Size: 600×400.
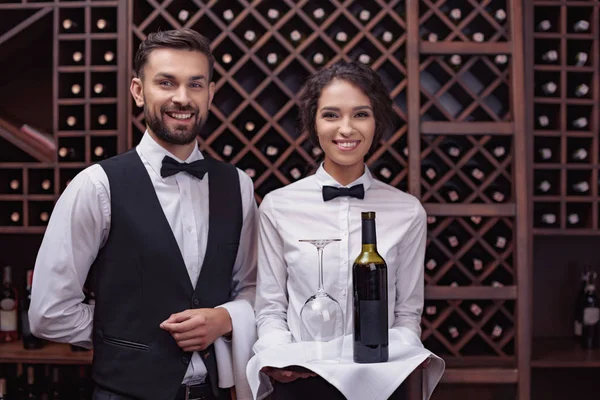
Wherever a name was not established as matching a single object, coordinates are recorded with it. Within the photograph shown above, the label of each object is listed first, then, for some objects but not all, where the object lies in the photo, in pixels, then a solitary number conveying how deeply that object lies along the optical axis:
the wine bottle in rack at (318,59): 2.39
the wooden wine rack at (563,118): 2.47
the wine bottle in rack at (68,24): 2.44
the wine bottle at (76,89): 2.45
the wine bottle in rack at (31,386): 2.57
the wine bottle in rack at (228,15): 2.37
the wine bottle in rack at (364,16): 2.40
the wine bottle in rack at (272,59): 2.39
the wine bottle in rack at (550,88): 2.49
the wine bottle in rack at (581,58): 2.52
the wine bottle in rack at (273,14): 2.38
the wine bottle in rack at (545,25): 2.52
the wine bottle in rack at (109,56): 2.43
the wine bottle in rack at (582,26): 2.50
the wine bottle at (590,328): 2.59
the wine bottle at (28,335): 2.46
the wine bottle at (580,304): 2.72
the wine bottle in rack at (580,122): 2.50
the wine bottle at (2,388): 2.50
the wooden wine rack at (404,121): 2.30
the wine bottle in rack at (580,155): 2.49
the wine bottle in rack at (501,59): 2.34
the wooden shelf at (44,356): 2.35
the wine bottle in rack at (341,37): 2.39
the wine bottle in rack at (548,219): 2.51
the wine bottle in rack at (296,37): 2.39
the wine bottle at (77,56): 2.46
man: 1.48
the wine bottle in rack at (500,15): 2.35
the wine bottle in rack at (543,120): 2.51
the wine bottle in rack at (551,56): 2.49
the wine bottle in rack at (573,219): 2.50
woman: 1.54
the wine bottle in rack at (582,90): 2.51
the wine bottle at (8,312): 2.59
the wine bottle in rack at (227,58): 2.39
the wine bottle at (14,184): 2.47
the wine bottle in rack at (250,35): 2.41
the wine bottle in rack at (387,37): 2.38
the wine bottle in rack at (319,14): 2.38
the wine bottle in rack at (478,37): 2.38
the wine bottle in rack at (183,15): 2.38
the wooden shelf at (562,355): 2.39
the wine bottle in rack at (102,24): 2.41
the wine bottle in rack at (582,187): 2.49
